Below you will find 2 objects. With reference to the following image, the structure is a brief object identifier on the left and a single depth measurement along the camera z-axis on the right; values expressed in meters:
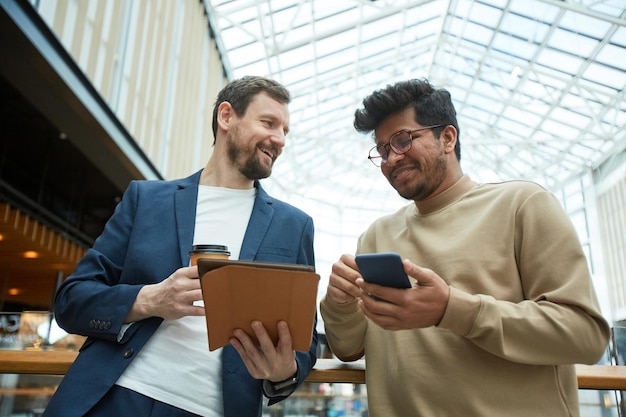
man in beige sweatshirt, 1.35
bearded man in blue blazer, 1.45
